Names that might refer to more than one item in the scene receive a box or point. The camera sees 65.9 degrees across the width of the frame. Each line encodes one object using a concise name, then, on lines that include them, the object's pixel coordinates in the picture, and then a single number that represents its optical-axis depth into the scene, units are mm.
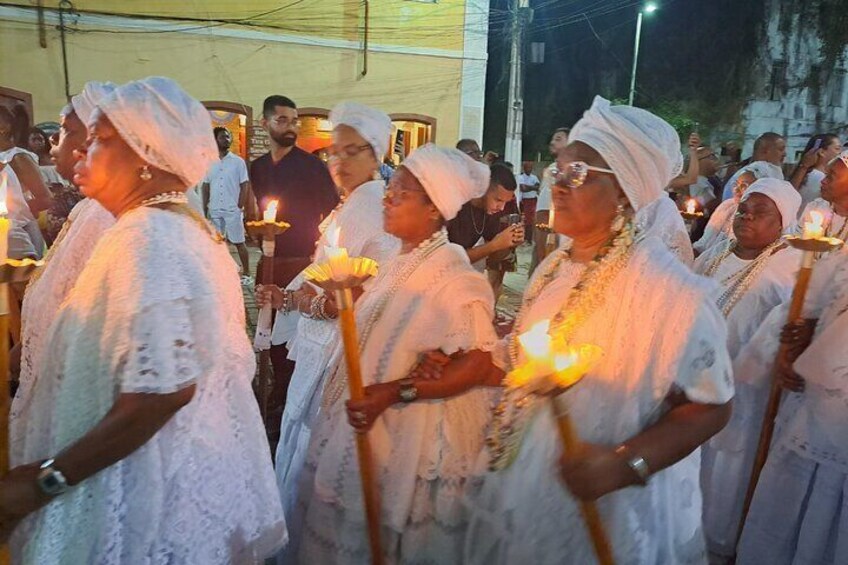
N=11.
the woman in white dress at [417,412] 2721
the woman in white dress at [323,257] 3254
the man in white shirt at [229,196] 10711
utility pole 18359
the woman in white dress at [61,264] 2002
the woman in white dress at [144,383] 1709
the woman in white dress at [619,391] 1900
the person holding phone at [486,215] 6188
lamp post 25422
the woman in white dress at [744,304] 3877
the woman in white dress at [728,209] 5746
